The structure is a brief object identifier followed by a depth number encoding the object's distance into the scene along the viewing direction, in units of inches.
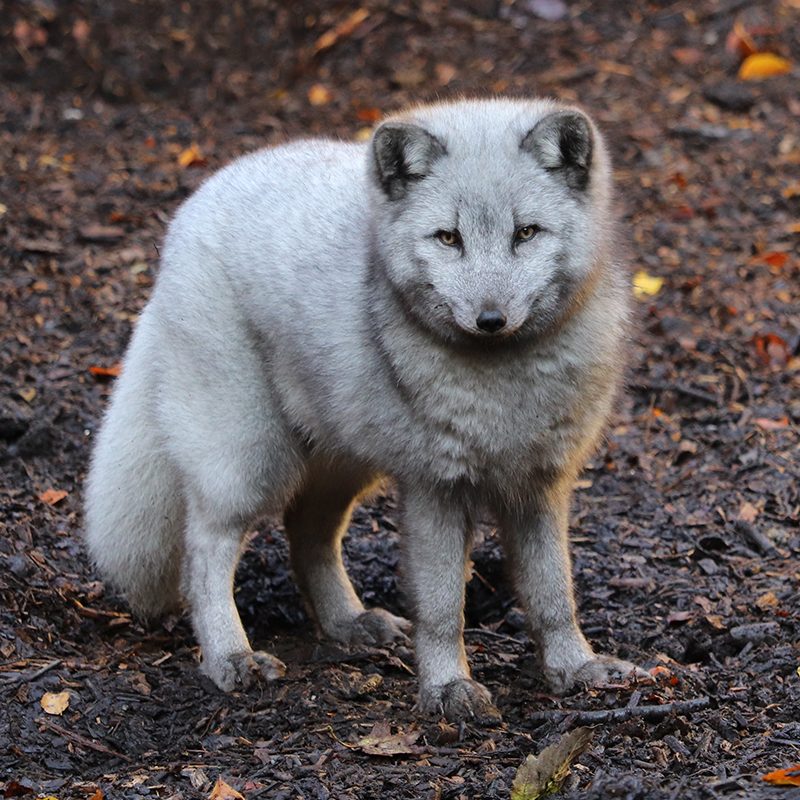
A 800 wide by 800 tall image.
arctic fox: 347.9
